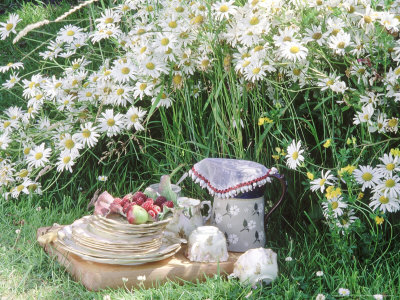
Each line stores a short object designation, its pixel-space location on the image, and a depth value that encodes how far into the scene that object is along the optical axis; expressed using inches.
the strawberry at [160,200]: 87.3
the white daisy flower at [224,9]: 91.4
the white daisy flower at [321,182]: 82.0
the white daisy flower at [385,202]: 78.7
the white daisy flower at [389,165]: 78.5
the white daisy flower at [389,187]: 78.3
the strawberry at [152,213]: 83.9
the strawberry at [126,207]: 83.7
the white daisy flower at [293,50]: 83.7
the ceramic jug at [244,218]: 88.5
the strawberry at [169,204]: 85.9
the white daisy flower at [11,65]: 116.3
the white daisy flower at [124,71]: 102.6
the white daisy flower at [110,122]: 104.0
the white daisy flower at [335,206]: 81.6
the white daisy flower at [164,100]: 101.7
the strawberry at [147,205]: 84.1
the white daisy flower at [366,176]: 80.0
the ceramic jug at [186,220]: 90.3
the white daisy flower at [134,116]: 104.1
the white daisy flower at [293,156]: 84.9
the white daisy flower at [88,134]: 104.0
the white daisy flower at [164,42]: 96.3
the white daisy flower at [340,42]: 83.2
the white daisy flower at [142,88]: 101.2
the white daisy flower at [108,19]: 111.2
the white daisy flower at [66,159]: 102.4
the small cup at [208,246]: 84.2
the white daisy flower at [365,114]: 81.4
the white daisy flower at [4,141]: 112.3
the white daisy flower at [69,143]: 104.9
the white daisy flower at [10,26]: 116.6
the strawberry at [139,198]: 85.8
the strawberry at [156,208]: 84.3
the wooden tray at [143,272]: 81.2
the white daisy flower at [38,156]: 107.0
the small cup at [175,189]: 93.2
